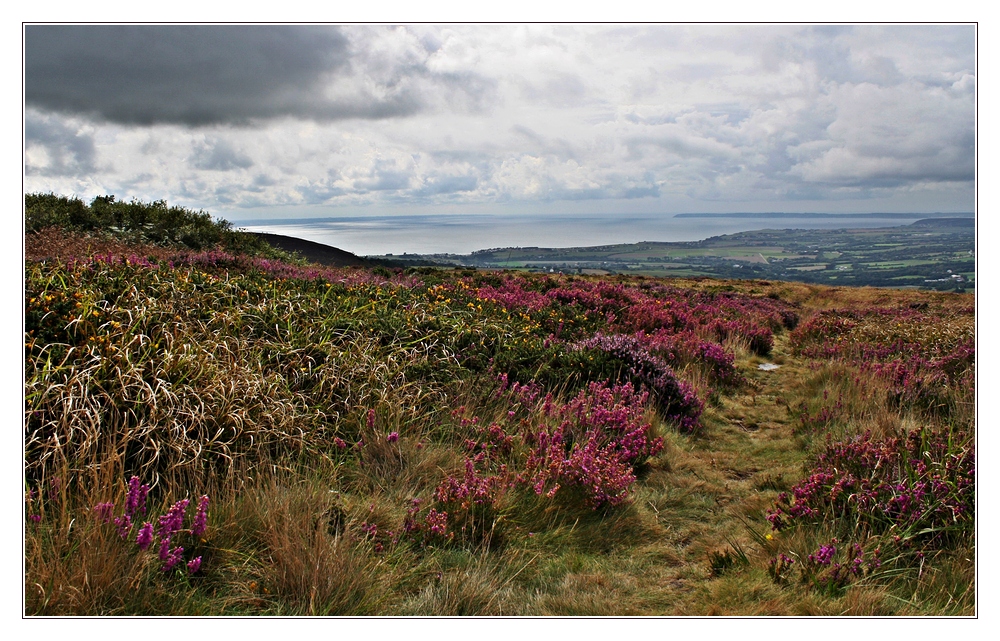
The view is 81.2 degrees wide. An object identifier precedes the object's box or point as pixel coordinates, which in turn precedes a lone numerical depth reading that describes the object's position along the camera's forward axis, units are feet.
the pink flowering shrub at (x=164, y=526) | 10.11
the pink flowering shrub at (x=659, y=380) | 23.27
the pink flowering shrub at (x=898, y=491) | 12.55
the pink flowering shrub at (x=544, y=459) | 13.24
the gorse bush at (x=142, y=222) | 63.16
